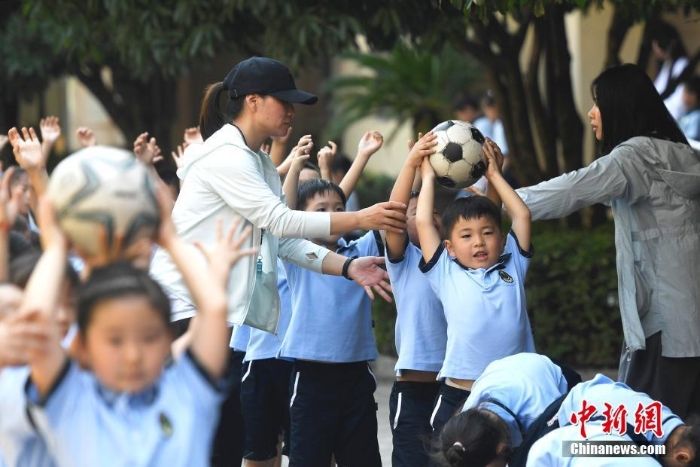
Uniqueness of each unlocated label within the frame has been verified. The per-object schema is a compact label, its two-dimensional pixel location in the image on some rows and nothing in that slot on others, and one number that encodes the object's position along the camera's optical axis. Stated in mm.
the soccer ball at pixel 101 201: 5895
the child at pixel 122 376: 5742
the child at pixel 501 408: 8687
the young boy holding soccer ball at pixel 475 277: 10172
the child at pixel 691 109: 19922
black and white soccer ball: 10328
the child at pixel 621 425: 8250
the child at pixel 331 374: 11117
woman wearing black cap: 9711
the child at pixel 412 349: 10656
